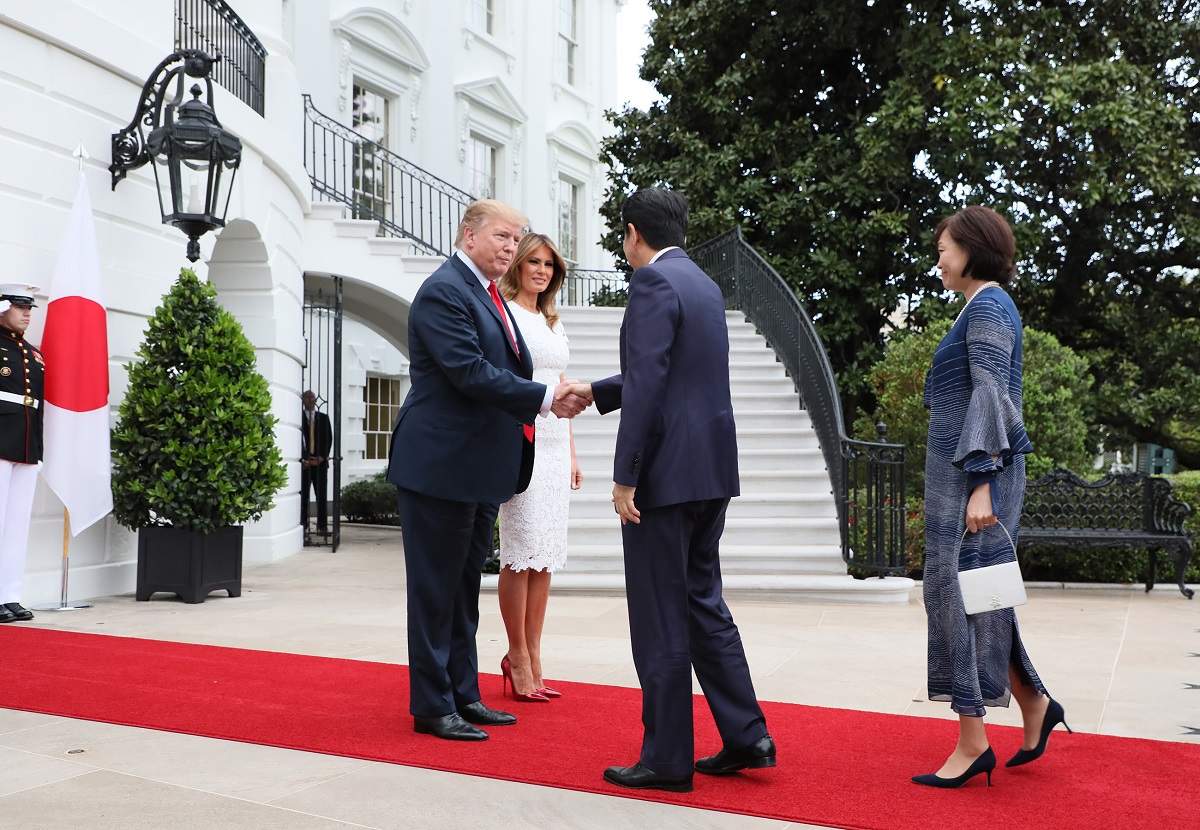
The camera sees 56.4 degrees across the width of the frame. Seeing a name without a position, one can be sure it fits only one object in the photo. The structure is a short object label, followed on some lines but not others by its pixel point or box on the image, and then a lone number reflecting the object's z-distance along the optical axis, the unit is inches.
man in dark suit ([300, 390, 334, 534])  506.3
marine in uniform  257.8
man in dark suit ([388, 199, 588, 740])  152.3
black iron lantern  291.7
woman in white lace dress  184.1
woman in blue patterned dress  134.0
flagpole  275.3
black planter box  294.4
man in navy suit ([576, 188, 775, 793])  132.9
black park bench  349.7
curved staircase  323.6
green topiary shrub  288.5
